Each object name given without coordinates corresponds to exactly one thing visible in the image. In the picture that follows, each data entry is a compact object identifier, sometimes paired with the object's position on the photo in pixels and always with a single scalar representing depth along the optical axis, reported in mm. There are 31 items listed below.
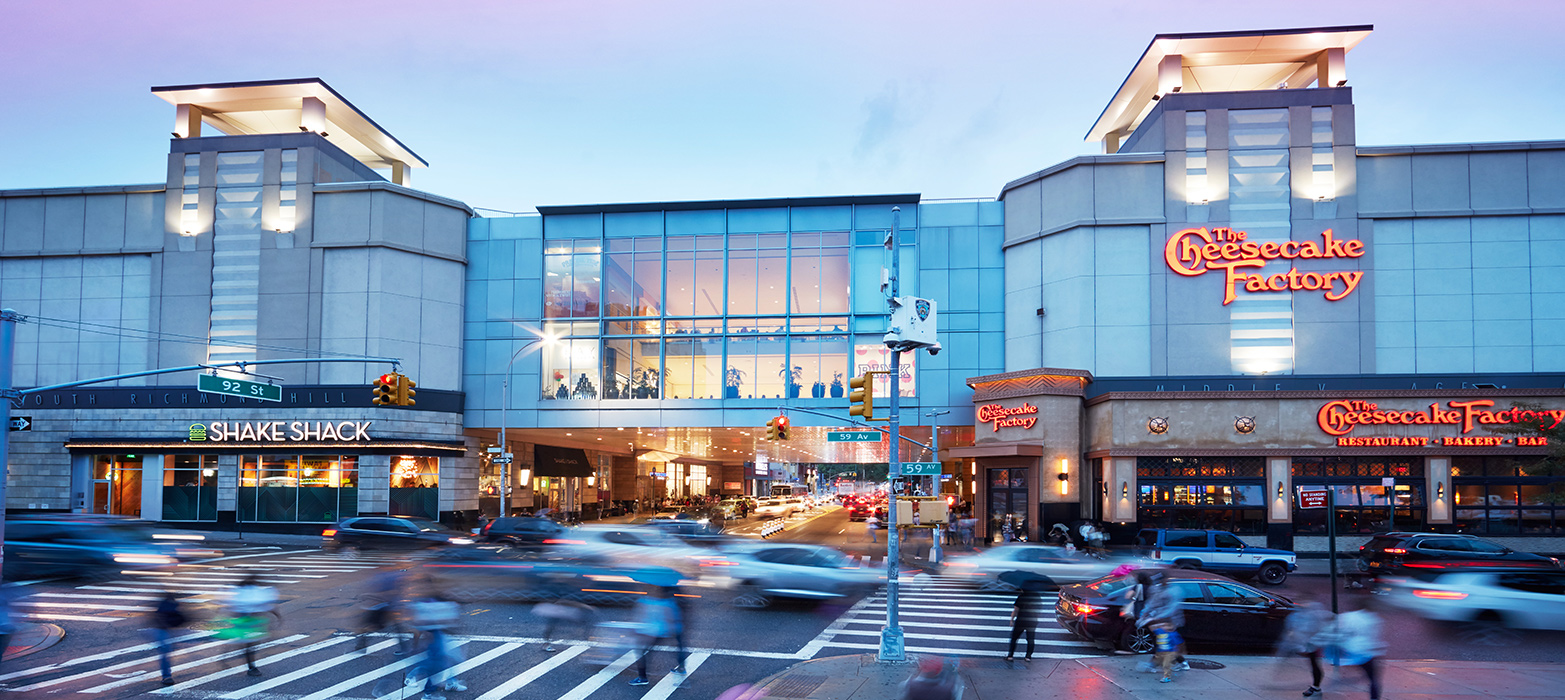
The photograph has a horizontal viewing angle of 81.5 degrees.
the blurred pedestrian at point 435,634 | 11844
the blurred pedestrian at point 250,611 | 13586
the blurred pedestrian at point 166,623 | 13016
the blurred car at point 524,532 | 29281
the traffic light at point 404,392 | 25547
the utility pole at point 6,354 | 19281
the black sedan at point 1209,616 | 15977
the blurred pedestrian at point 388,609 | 15133
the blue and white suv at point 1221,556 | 26156
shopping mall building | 35656
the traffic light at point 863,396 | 15969
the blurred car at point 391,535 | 31422
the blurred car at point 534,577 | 21094
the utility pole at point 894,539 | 14266
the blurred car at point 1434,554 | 23766
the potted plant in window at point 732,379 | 45156
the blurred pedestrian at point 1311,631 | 12211
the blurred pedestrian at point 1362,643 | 11617
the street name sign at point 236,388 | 23797
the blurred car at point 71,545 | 24250
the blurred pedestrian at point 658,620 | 13641
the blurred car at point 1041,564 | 23484
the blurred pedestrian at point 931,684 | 7809
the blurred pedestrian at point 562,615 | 16719
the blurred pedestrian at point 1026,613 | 14836
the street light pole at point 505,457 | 41516
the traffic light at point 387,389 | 25161
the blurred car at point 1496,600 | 16875
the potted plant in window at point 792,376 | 44925
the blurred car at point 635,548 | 24000
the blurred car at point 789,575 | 20422
